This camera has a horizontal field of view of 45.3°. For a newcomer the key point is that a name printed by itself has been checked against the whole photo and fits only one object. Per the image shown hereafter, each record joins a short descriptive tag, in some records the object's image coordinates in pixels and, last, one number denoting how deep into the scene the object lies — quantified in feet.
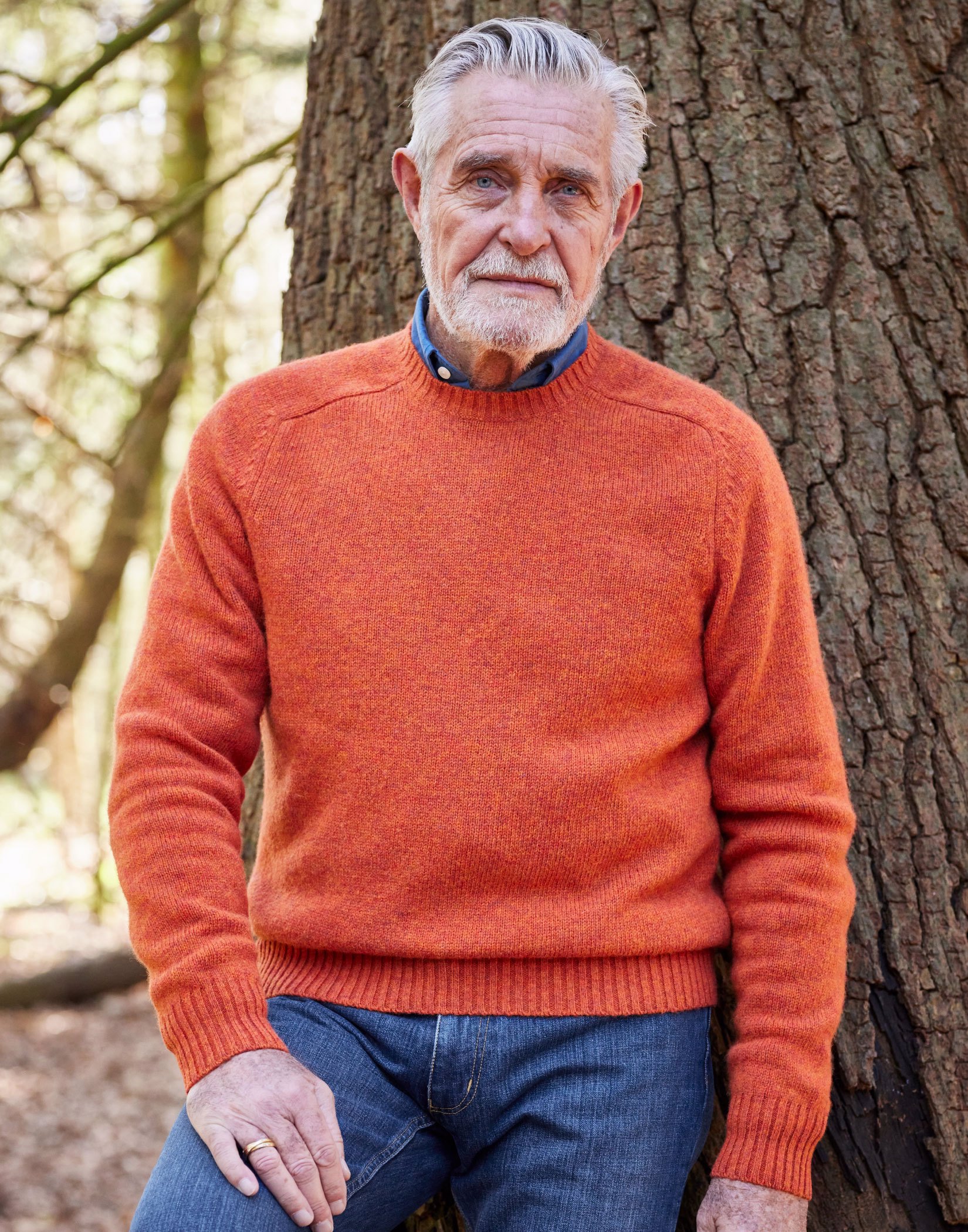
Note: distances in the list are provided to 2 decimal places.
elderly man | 5.50
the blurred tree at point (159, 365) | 11.80
